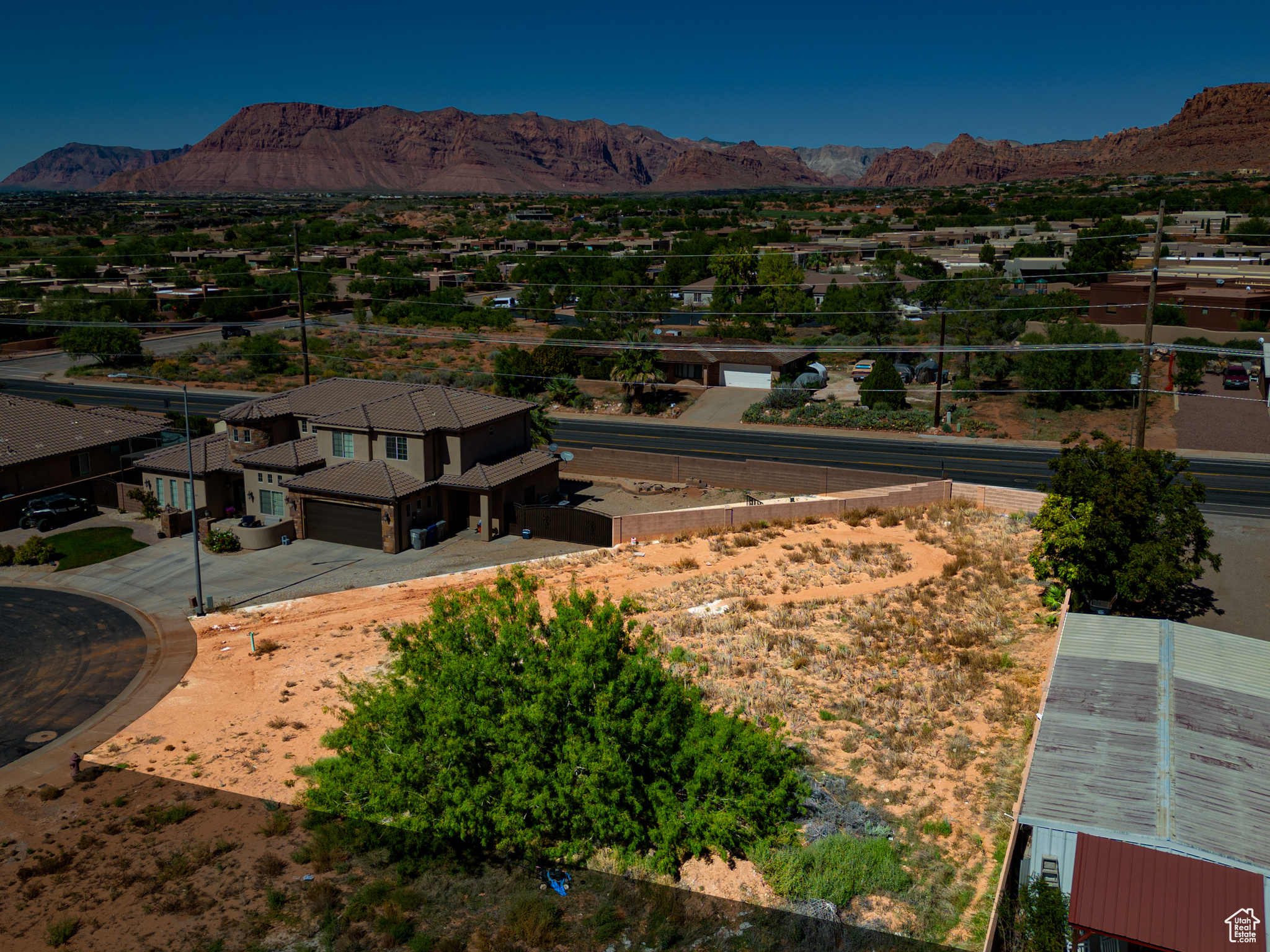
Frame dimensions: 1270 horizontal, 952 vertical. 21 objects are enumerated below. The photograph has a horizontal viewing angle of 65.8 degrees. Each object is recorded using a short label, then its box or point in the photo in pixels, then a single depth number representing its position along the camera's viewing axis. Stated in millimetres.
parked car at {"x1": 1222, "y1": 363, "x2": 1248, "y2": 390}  72375
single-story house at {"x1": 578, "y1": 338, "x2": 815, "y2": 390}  80375
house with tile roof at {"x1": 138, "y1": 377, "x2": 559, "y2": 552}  45344
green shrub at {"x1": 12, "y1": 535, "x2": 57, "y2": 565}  43031
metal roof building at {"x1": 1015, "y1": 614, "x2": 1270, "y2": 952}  17094
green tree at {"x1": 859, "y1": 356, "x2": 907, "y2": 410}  70688
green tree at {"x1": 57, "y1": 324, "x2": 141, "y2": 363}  89062
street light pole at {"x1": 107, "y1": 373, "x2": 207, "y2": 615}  36750
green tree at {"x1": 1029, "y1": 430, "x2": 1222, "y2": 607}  31766
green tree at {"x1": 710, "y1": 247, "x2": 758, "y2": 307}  117625
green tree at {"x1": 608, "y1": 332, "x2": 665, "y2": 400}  73188
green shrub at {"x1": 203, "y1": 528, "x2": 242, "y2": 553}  44719
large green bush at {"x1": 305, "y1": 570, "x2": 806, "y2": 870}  19781
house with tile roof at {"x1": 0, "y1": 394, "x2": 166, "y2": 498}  49031
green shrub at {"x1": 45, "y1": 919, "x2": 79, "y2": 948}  18922
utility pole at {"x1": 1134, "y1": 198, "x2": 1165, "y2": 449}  37969
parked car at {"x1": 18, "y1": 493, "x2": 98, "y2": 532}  47875
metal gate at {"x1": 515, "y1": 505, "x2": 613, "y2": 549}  45719
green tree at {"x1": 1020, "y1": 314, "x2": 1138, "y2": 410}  67938
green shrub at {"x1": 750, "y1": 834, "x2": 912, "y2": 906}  19859
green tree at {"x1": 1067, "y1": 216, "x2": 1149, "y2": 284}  116375
